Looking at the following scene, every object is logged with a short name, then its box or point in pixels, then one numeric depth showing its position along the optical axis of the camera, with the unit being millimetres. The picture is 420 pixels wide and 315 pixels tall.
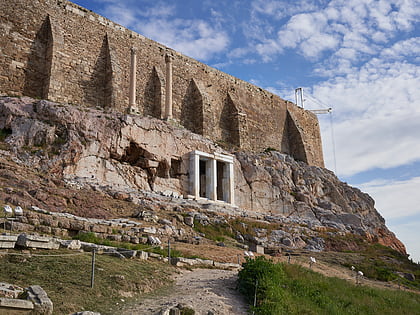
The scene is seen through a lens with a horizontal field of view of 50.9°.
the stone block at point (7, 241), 7680
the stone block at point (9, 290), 5719
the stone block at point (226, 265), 11156
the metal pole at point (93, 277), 6964
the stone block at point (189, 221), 16562
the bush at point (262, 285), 7707
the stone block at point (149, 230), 13297
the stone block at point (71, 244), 8672
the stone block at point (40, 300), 5617
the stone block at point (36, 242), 7867
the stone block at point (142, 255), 9523
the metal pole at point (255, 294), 7878
